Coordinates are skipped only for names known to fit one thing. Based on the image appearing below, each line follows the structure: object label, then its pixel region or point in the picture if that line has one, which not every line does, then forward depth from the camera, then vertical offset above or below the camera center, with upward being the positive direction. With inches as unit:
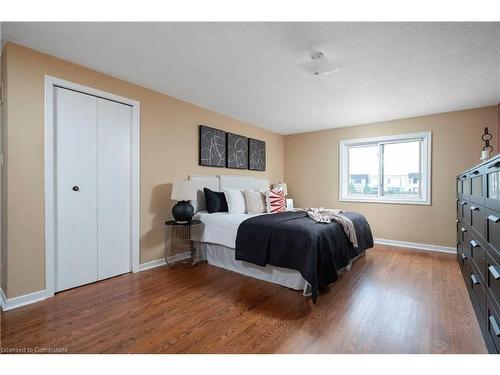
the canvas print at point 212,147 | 146.8 +24.8
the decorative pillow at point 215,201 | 133.4 -8.6
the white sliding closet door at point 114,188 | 103.3 -1.2
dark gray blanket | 85.5 -23.7
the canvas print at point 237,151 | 164.6 +24.8
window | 161.6 +12.8
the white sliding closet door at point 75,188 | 91.4 -1.1
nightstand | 128.0 -32.6
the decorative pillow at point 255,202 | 139.1 -9.4
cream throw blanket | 108.2 -15.5
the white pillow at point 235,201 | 135.6 -8.8
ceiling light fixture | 85.8 +45.7
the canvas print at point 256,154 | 182.4 +24.7
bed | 92.5 -27.6
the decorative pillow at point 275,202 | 145.9 -9.9
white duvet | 112.7 -20.0
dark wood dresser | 52.6 -15.8
